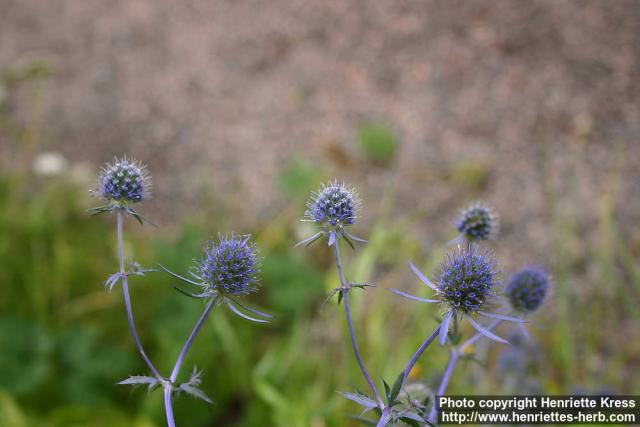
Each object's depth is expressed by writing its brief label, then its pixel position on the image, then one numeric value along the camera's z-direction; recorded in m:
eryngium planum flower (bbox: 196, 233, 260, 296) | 0.40
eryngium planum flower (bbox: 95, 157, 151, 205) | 0.41
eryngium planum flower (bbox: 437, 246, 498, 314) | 0.39
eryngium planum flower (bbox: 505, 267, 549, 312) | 0.45
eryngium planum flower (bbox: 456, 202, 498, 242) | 0.44
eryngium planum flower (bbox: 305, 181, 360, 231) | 0.40
